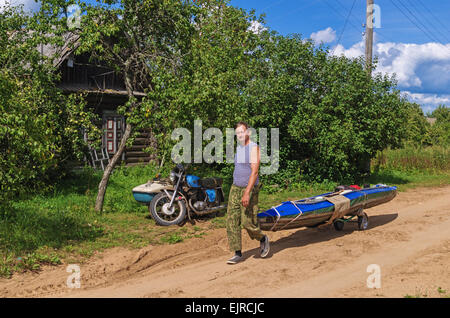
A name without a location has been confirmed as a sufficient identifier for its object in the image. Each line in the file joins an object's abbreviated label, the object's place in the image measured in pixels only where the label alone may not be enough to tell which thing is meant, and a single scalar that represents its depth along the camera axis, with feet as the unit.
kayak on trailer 24.43
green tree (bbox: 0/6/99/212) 21.12
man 21.11
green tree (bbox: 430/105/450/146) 117.31
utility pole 52.81
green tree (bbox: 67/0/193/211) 32.30
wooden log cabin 53.42
